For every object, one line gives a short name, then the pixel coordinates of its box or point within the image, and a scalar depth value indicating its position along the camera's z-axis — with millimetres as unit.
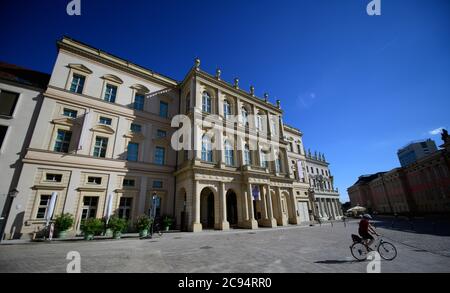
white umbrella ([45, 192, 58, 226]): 14000
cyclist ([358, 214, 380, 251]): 7109
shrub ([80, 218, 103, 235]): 13344
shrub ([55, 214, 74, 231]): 14344
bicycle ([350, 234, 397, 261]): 6926
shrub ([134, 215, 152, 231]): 14718
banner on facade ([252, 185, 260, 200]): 22992
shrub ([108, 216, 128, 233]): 14023
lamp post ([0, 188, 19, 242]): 13448
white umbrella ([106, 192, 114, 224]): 16234
